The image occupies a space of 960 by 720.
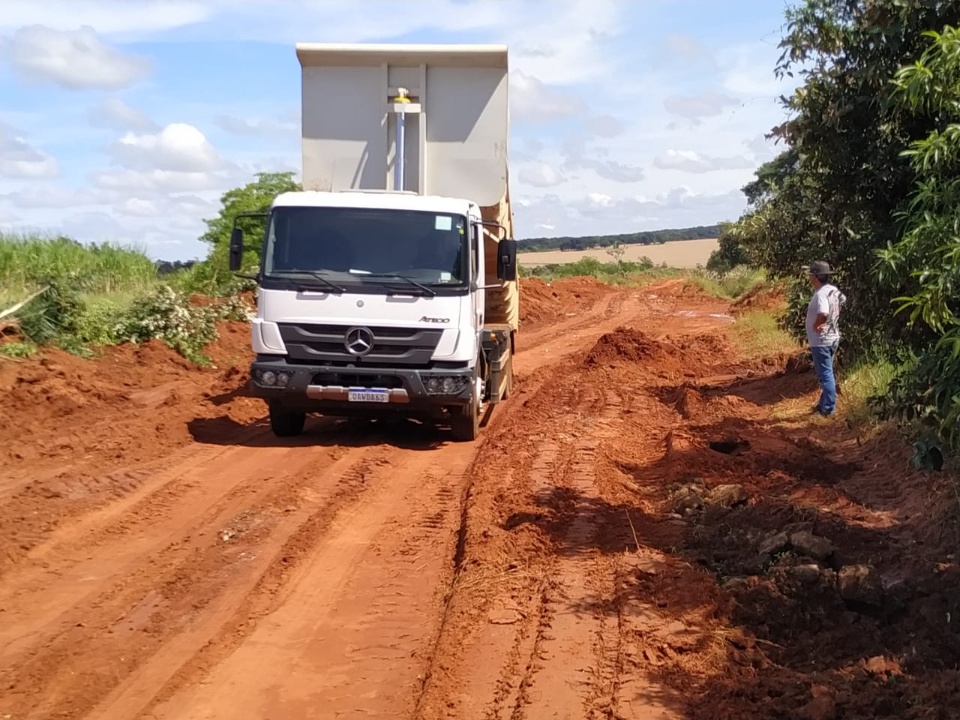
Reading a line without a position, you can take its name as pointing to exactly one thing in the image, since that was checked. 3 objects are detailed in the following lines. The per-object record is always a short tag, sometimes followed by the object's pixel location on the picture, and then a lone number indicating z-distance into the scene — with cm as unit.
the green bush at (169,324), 1752
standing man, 1109
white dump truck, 1037
